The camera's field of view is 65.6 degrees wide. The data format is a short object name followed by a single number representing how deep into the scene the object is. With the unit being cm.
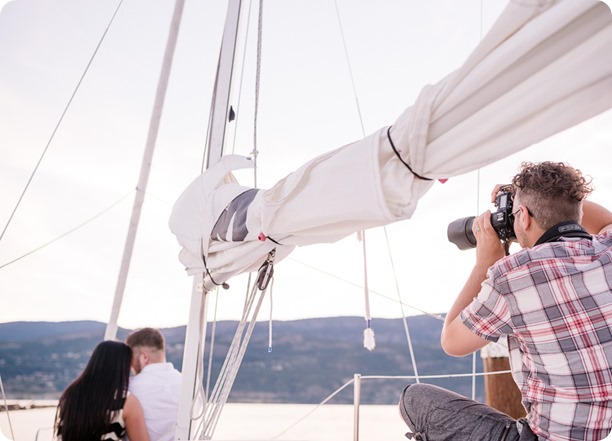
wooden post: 295
